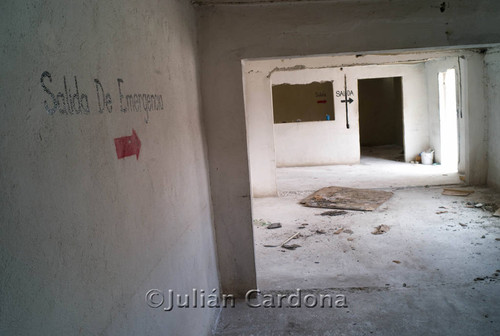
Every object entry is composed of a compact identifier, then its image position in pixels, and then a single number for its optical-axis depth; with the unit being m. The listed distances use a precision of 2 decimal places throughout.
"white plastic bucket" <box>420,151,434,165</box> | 10.15
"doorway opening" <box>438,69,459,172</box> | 9.45
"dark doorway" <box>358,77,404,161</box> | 14.19
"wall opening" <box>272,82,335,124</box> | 13.56
